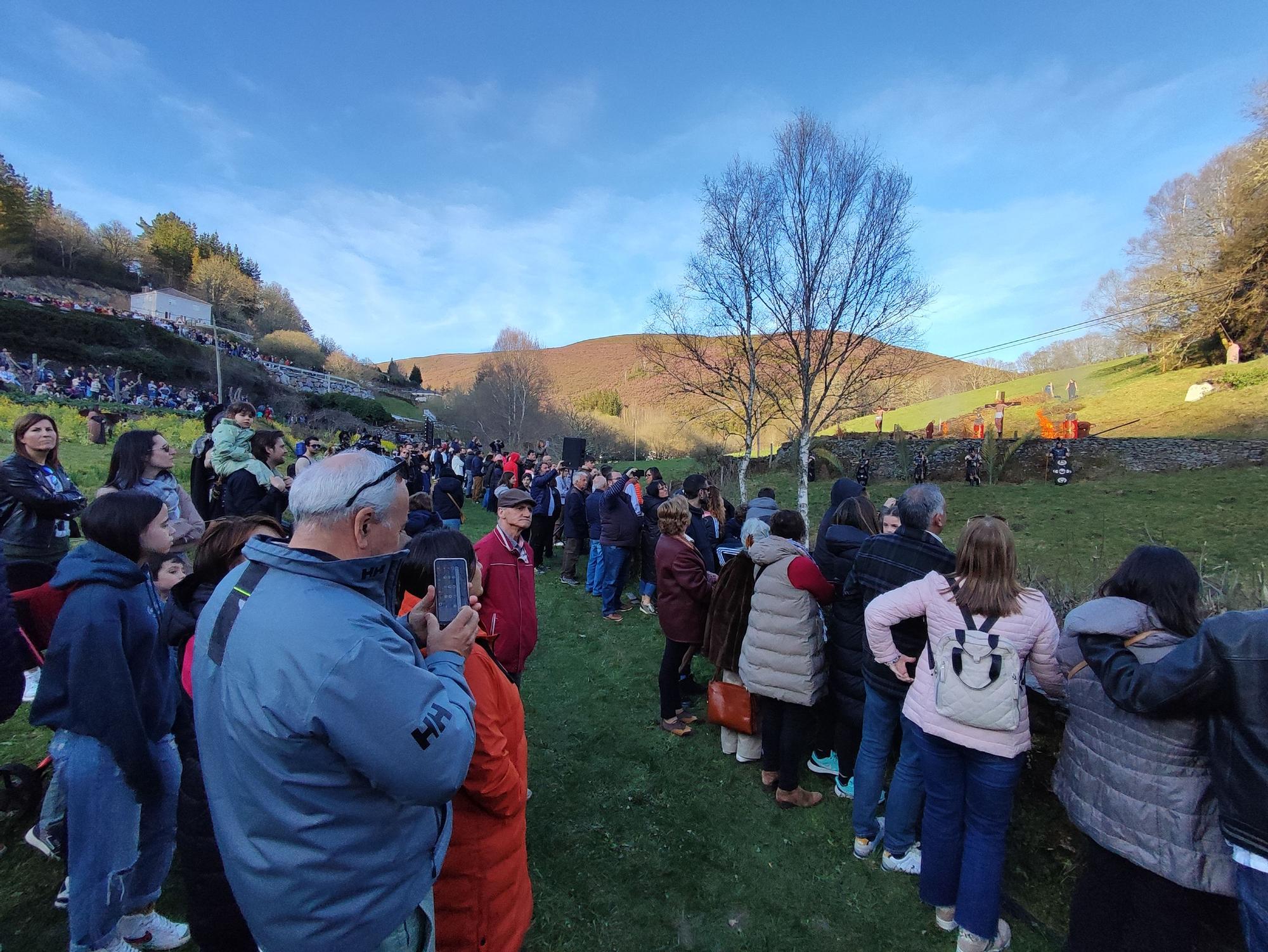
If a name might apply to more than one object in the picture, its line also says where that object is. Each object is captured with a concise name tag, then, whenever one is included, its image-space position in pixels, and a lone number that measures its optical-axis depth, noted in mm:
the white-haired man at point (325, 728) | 1153
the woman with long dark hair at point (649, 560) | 7324
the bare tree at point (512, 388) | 51750
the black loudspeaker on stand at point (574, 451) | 15680
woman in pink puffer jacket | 2410
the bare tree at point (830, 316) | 12805
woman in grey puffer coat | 1884
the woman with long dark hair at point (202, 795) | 2057
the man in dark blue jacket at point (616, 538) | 7281
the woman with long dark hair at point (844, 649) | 3436
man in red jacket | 3461
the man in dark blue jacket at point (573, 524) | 9031
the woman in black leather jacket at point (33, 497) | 3572
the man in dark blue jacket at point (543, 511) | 9508
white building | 59750
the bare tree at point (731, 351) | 13688
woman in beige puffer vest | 3395
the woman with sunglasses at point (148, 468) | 3676
